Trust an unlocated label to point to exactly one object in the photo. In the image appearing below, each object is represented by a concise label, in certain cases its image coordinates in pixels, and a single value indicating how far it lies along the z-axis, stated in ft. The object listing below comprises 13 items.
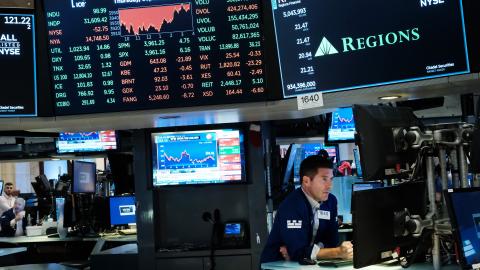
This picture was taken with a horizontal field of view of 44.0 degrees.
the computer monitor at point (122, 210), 25.00
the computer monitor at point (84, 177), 24.93
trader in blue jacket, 12.15
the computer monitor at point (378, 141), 8.54
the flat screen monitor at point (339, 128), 22.97
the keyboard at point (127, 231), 24.69
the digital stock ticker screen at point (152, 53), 12.46
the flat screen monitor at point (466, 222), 8.14
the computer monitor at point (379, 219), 8.38
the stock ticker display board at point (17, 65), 13.08
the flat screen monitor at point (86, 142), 25.27
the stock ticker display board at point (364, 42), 9.37
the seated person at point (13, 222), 30.89
